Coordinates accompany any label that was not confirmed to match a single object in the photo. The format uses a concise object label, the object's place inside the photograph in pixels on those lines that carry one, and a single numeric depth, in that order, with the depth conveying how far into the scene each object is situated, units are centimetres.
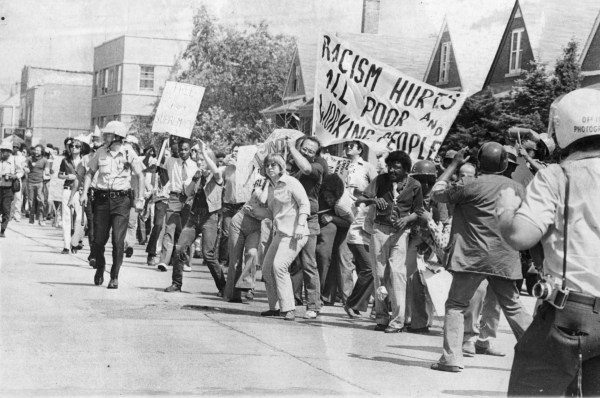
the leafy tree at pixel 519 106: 2861
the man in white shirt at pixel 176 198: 1512
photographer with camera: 441
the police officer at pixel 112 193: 1281
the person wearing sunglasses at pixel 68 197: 1730
